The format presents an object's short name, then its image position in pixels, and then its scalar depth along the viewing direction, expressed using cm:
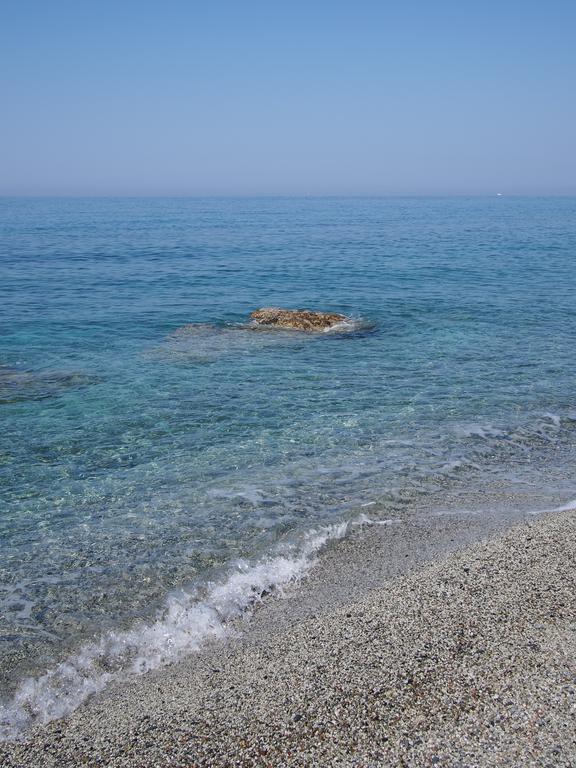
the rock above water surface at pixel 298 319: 2225
